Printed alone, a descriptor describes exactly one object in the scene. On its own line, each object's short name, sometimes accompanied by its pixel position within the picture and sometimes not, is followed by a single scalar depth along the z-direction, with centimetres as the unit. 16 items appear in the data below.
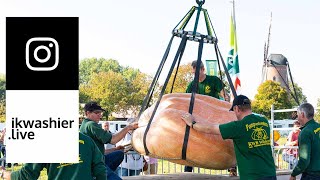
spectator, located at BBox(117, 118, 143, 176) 866
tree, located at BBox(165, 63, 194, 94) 3727
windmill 6409
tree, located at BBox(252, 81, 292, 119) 4209
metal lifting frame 499
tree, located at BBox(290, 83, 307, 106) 6282
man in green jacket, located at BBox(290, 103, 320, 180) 502
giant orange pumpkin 460
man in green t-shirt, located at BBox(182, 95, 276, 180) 443
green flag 1321
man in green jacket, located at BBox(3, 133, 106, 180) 372
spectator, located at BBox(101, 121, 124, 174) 496
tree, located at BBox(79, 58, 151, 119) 4600
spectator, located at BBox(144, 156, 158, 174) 922
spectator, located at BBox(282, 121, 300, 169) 978
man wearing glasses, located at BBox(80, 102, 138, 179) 476
